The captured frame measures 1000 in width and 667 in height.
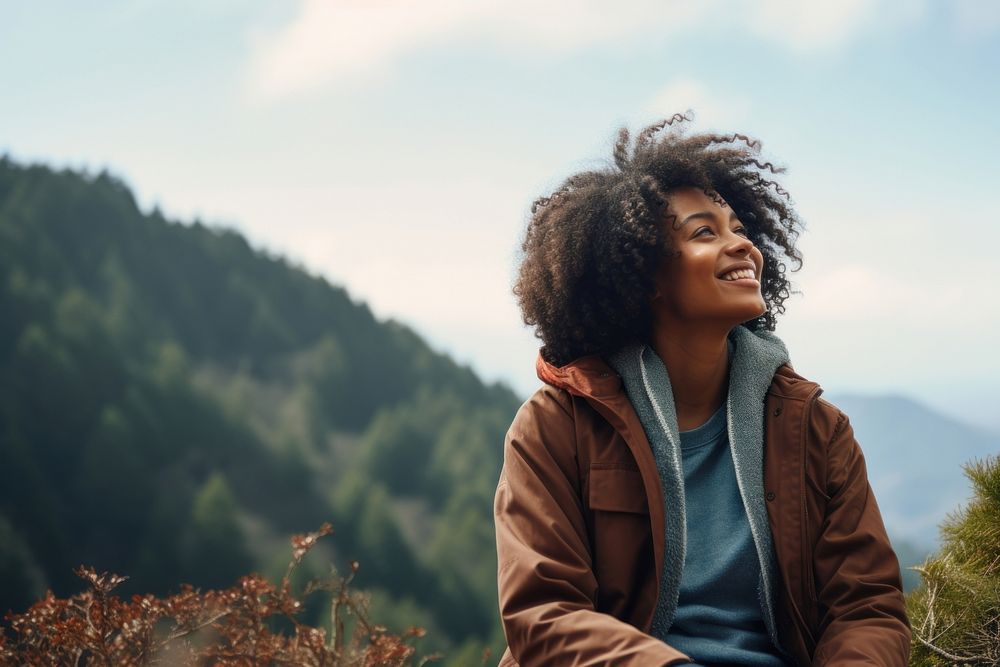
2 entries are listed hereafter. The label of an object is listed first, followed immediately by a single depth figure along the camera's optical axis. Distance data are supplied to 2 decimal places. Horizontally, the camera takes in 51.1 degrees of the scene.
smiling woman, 2.01
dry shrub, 3.25
